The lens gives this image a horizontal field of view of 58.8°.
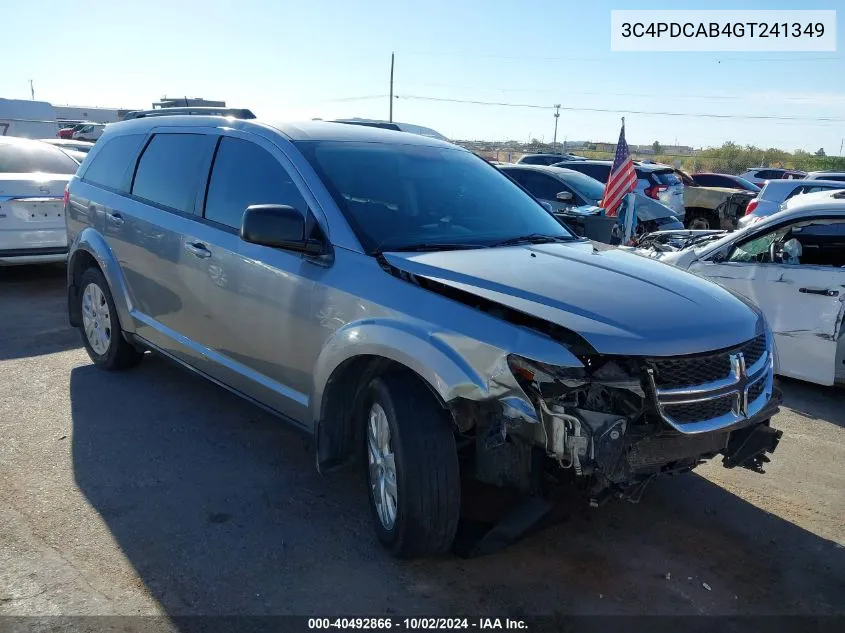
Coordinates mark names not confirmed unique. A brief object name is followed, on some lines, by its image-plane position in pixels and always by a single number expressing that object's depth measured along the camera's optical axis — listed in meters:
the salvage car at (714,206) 15.62
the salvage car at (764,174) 26.70
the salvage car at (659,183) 15.65
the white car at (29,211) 8.50
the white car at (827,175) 16.71
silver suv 2.84
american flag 11.14
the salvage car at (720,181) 23.05
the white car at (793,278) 5.61
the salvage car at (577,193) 12.37
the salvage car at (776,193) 12.00
